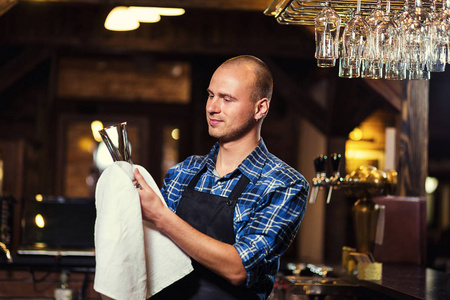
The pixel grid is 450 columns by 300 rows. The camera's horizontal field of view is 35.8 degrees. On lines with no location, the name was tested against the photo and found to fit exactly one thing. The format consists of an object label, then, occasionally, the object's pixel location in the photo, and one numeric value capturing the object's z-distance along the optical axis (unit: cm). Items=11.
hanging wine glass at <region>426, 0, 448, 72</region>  279
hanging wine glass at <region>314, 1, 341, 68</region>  281
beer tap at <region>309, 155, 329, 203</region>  352
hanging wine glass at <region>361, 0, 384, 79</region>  283
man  193
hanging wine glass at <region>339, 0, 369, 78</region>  286
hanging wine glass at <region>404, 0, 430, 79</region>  282
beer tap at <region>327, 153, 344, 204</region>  350
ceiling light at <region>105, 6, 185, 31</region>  531
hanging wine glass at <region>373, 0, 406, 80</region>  282
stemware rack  313
